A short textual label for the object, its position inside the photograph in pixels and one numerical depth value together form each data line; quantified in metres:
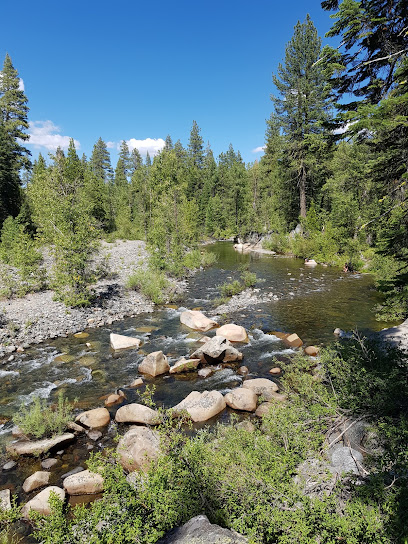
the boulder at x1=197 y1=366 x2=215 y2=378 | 10.08
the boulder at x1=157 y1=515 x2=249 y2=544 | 2.98
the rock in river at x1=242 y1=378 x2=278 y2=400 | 8.57
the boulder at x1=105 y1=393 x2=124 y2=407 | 8.64
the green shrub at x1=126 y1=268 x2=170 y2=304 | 17.84
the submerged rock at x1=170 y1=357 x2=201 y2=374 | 10.34
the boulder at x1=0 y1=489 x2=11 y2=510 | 5.08
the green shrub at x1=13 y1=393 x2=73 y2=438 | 7.08
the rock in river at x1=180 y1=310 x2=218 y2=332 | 13.97
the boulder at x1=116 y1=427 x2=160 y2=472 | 5.82
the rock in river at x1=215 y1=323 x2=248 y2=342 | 12.56
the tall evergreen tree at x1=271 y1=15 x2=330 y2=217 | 30.97
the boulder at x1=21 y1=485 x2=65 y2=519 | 5.16
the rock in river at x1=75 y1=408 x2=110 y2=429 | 7.69
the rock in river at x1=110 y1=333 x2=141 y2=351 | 12.12
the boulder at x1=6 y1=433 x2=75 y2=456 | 6.62
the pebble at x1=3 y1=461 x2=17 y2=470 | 6.30
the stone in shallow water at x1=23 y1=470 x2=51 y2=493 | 5.79
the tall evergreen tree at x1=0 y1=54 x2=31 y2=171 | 35.25
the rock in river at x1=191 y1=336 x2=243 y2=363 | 10.75
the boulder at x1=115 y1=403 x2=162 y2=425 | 7.60
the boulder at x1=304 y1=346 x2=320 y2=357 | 10.92
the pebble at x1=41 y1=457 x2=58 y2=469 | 6.44
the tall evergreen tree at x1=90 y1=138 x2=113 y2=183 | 69.36
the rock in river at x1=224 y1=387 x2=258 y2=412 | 8.09
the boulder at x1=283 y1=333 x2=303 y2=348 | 11.96
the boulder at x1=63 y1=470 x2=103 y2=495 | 5.72
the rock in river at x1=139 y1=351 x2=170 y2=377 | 10.09
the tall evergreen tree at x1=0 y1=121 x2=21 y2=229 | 29.66
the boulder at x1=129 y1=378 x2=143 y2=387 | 9.61
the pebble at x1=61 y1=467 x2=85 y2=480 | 6.18
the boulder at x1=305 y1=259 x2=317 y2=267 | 28.48
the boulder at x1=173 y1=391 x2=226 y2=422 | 7.78
